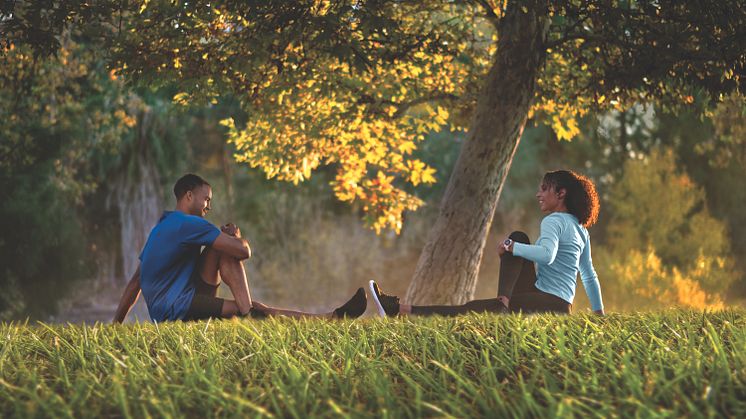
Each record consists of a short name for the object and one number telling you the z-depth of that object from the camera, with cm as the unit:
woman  1509
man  1445
